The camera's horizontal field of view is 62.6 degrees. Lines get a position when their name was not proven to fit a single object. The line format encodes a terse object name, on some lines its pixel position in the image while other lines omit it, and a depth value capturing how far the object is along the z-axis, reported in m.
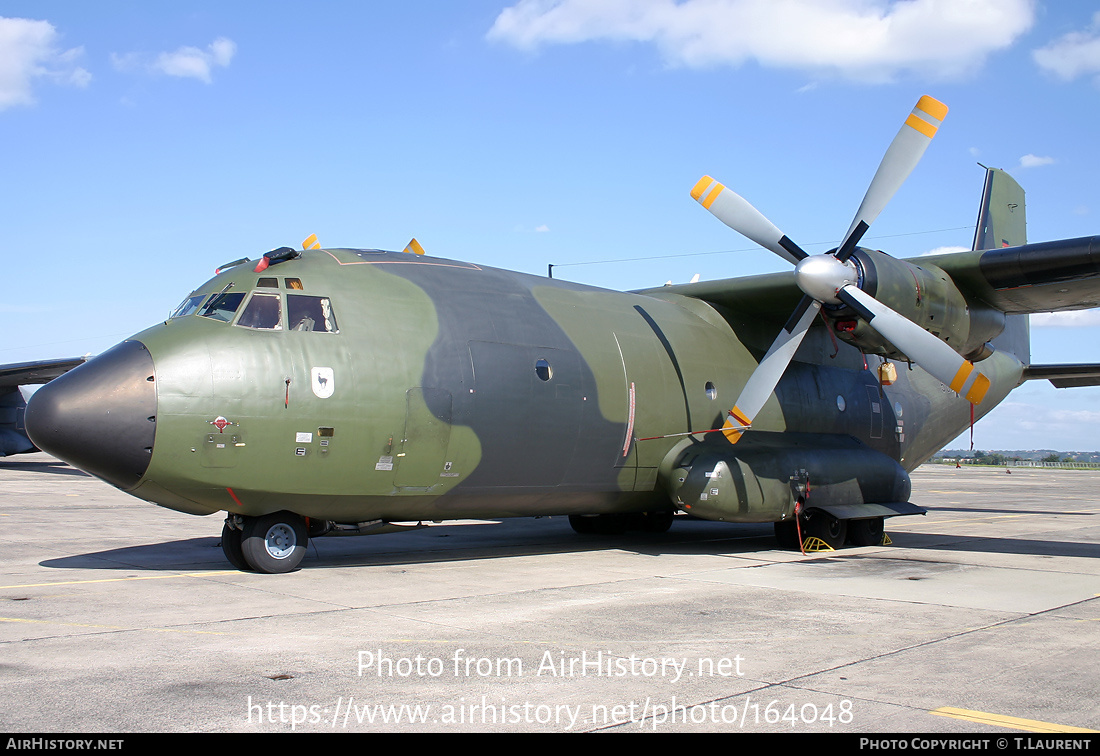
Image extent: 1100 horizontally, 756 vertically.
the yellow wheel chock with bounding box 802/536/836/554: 14.01
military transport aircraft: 9.43
